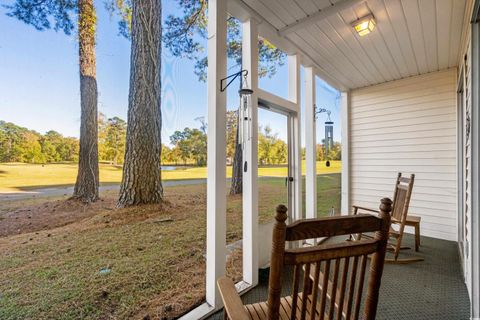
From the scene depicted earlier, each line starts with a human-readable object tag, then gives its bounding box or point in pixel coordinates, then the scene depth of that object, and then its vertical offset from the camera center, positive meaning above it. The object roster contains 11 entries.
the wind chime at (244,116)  2.21 +0.41
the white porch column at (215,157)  1.92 +0.02
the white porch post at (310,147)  3.35 +0.18
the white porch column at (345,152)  4.45 +0.14
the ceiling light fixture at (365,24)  2.33 +1.38
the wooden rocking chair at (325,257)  0.92 -0.40
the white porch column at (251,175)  2.32 -0.15
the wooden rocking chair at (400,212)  2.87 -0.69
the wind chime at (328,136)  3.80 +0.39
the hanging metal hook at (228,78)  1.97 +0.69
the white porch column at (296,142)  2.96 +0.22
